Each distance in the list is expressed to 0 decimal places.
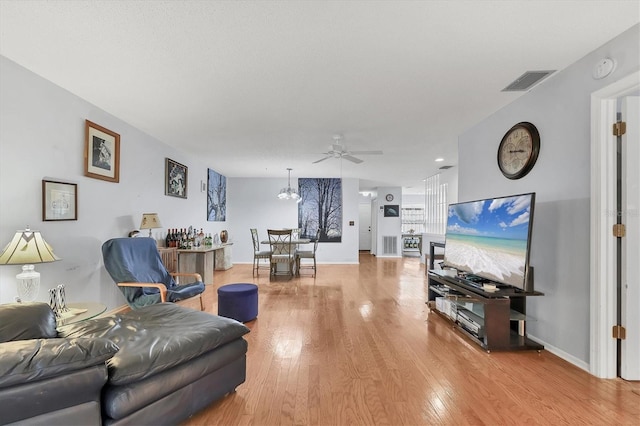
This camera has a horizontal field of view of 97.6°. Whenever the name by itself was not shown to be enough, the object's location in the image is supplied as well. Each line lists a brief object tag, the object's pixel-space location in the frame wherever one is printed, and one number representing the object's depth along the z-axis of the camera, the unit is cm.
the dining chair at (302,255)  640
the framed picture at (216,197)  687
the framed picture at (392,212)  966
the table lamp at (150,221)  397
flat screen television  251
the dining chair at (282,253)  594
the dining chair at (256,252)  616
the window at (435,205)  721
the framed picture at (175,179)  486
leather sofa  115
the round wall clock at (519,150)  279
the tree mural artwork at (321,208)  823
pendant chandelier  705
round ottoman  337
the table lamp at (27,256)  208
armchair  313
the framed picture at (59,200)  263
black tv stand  265
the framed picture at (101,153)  314
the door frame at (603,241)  214
